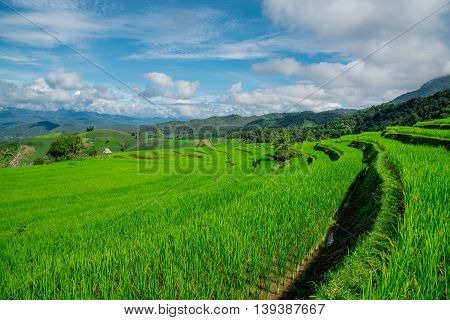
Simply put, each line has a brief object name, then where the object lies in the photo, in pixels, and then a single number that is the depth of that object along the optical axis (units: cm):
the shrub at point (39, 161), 5094
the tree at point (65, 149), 5256
